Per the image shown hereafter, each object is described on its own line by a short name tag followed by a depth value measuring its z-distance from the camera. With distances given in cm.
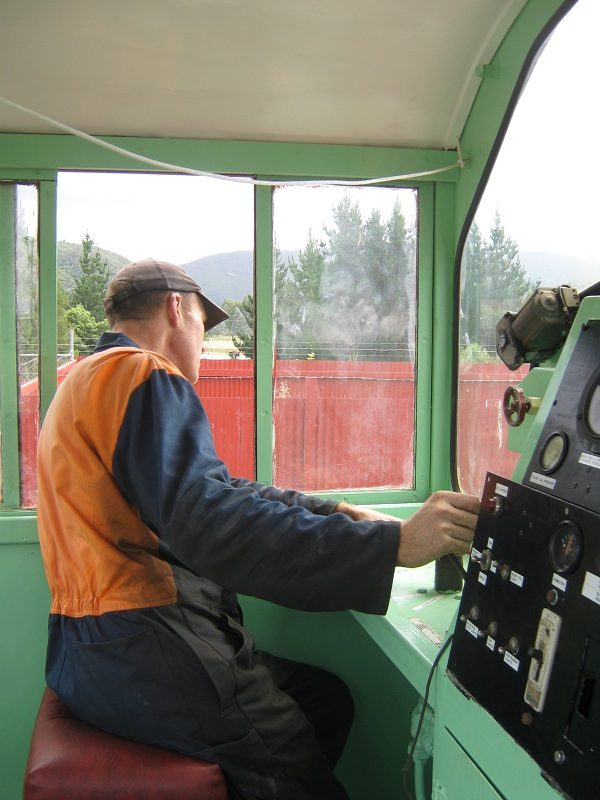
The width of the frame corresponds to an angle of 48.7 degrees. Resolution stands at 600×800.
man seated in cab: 115
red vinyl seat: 118
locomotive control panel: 69
